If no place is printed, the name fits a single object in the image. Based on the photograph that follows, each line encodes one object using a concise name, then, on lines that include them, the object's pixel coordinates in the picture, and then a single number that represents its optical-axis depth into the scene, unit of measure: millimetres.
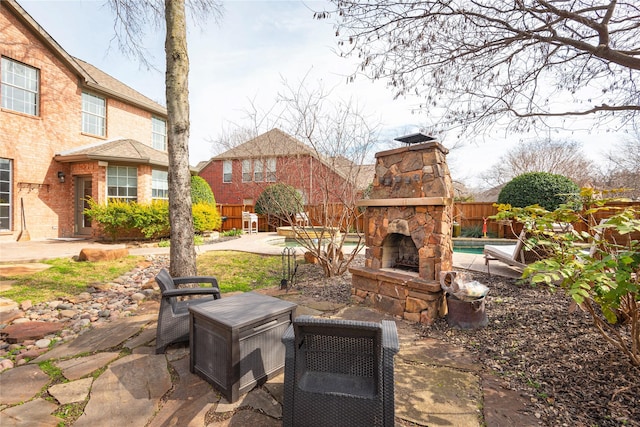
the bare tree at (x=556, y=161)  22391
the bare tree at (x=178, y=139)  3975
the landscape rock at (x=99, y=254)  6531
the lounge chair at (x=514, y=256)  5273
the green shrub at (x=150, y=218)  9414
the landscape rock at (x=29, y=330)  2983
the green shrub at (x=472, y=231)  12812
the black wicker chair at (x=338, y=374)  1506
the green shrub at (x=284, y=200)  6203
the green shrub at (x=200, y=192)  12873
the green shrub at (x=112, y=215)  9336
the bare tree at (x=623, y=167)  17547
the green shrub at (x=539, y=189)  10727
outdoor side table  2033
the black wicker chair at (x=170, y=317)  2602
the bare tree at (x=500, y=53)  3455
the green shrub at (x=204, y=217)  11109
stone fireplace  3582
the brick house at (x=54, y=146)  9367
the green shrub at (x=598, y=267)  1752
